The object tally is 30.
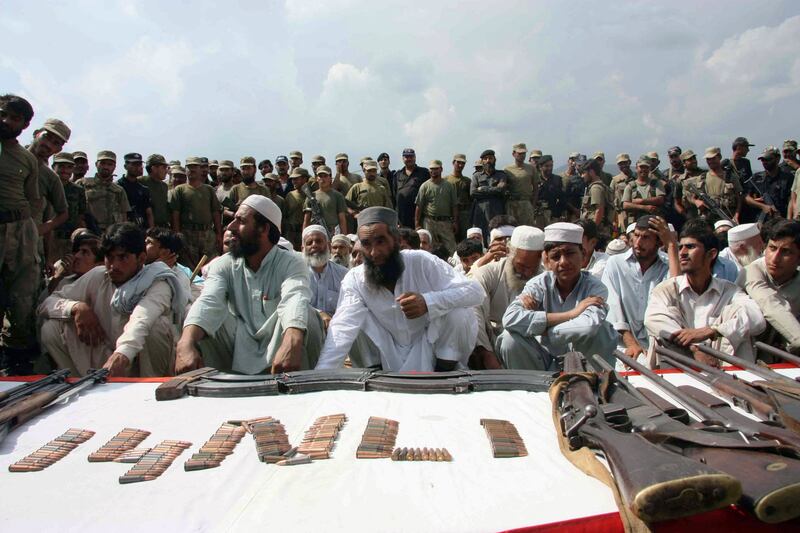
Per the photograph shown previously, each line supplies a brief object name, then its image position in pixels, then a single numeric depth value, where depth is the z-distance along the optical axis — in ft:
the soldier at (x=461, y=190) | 36.73
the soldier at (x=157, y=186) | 30.58
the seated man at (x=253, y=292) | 13.87
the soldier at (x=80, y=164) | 28.07
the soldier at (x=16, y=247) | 16.75
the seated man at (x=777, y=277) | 13.98
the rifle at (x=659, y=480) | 4.50
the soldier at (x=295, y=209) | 33.88
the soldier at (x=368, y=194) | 34.76
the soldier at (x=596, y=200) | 36.35
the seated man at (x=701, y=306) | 12.72
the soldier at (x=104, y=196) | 26.63
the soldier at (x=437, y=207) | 35.06
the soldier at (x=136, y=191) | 28.99
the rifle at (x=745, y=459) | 4.67
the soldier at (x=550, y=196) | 39.91
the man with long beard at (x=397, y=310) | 14.02
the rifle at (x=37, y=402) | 8.04
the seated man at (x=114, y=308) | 13.82
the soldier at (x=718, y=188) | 32.53
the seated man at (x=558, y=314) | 12.92
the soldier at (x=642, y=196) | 33.65
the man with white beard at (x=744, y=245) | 19.58
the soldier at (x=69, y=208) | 24.06
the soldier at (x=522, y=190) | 36.14
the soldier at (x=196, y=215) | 31.17
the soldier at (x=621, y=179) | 37.19
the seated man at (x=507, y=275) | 16.66
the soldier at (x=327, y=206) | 32.65
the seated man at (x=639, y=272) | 16.46
